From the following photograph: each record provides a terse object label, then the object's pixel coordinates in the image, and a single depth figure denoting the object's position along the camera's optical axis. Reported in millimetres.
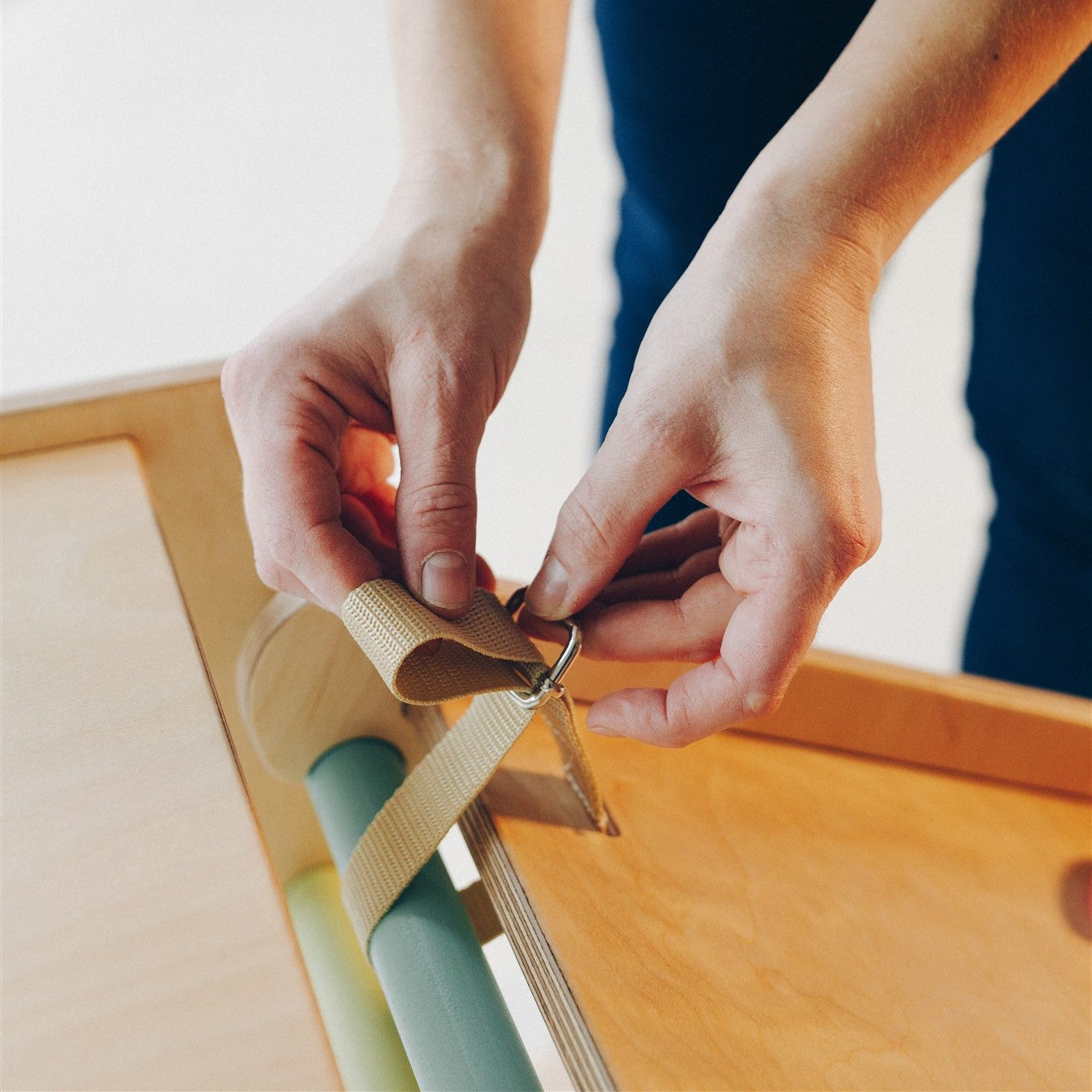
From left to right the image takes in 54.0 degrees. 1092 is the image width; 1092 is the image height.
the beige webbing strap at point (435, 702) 460
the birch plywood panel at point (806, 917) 455
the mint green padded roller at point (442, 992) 417
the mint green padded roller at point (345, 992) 607
